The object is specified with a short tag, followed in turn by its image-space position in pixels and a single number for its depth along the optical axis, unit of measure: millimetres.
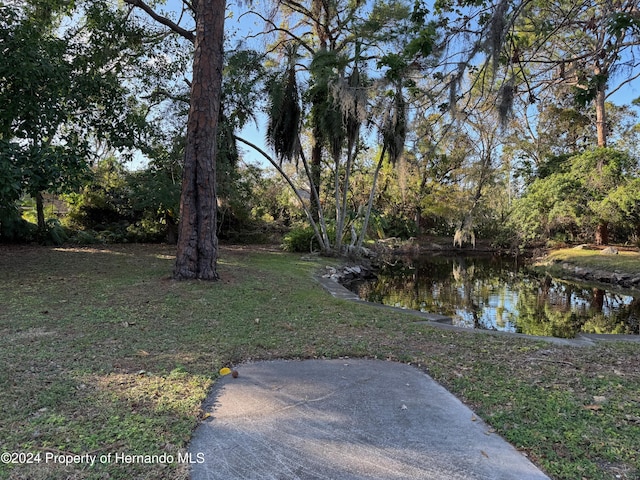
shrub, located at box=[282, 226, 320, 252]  14508
